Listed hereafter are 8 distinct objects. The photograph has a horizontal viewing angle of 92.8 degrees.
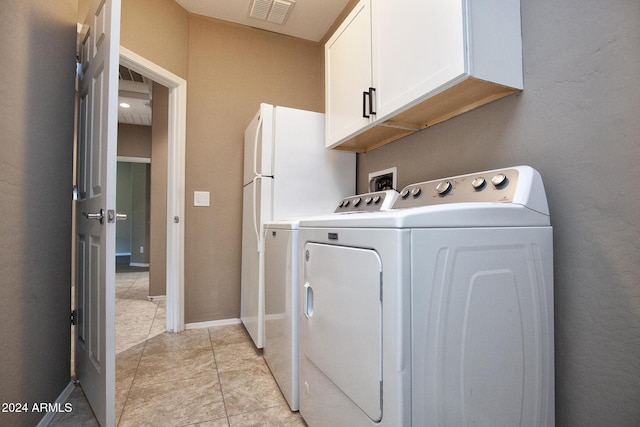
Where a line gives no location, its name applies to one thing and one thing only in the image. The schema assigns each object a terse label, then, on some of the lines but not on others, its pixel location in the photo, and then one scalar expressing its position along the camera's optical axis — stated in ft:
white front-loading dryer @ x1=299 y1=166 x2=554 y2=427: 2.51
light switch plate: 8.73
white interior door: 4.15
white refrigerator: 6.87
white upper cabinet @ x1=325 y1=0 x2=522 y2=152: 3.49
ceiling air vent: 8.13
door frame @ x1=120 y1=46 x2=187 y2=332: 8.28
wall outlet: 6.18
